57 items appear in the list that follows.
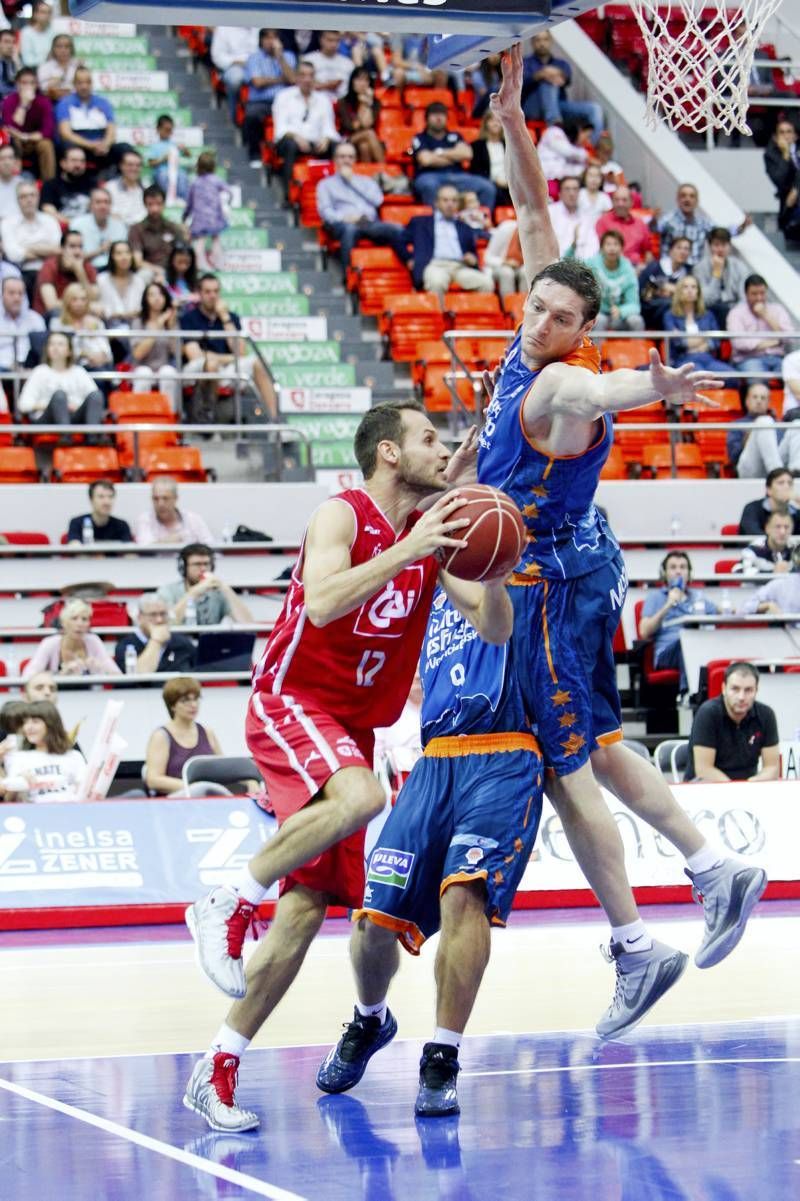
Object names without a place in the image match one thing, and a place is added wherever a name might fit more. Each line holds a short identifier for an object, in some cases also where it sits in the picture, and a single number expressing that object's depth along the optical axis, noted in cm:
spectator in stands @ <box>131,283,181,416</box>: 1558
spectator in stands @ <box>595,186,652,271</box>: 1803
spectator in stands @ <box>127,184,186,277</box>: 1658
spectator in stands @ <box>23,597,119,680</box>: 1199
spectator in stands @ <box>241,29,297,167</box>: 1920
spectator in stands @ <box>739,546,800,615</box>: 1383
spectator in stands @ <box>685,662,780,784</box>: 1118
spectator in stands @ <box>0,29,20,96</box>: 1803
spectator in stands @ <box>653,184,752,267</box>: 1814
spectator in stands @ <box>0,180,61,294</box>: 1608
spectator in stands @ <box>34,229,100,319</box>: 1555
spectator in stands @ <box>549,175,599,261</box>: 1781
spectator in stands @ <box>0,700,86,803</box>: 1070
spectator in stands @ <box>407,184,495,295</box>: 1731
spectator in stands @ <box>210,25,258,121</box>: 1972
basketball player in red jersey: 520
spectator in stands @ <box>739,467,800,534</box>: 1428
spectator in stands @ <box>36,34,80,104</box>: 1808
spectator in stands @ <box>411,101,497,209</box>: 1828
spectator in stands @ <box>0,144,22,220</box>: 1652
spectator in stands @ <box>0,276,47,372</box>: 1500
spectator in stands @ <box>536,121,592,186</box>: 1920
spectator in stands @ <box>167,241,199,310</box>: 1658
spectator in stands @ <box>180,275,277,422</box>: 1550
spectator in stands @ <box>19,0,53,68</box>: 1875
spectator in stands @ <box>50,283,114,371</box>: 1513
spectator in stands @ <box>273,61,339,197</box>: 1869
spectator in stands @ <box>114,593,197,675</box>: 1230
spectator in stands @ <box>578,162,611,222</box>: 1825
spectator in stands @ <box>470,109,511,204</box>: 1875
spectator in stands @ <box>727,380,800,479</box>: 1574
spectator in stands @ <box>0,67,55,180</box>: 1731
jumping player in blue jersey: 553
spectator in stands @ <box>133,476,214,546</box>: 1366
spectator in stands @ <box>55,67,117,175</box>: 1756
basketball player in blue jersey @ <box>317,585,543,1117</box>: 530
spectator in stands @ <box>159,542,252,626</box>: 1277
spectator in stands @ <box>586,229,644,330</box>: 1686
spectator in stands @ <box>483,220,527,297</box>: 1747
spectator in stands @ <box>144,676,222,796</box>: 1108
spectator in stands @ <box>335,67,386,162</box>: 1873
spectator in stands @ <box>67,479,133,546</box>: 1352
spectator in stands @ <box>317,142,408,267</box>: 1784
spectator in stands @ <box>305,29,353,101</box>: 1936
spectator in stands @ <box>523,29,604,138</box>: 1981
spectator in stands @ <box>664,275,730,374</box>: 1698
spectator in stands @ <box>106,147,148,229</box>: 1728
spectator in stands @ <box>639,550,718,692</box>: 1329
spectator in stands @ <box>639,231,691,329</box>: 1731
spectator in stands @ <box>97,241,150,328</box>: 1587
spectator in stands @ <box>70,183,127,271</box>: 1659
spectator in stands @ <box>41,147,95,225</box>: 1711
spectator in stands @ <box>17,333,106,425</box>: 1443
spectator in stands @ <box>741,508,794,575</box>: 1417
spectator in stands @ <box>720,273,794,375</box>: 1702
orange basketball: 497
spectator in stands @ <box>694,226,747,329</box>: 1772
